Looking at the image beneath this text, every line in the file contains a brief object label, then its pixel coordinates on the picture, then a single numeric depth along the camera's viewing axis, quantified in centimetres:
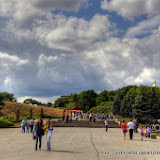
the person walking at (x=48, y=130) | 1148
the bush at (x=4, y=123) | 3282
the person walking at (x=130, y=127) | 1844
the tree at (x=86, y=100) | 10950
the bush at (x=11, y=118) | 4198
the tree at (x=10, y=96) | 9909
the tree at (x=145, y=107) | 4503
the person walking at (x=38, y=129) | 1162
